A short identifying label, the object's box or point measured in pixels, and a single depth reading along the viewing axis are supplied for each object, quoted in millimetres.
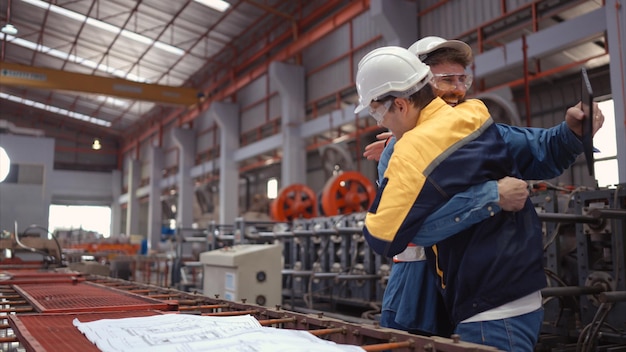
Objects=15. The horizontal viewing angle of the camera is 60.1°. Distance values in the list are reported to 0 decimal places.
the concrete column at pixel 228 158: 15928
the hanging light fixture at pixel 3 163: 8328
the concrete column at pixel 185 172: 19281
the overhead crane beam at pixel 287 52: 11891
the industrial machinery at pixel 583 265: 3752
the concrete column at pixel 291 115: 13180
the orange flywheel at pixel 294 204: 10695
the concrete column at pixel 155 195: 22156
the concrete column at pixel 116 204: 28125
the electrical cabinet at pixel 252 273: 6500
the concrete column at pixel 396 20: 9812
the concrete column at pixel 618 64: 6016
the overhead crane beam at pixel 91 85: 13398
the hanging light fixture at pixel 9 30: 12734
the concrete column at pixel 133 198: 25225
